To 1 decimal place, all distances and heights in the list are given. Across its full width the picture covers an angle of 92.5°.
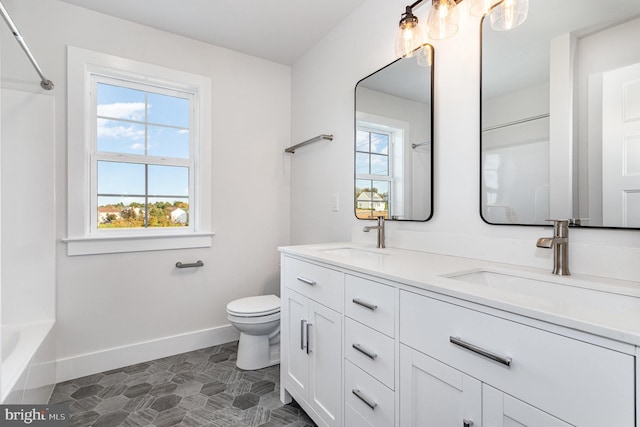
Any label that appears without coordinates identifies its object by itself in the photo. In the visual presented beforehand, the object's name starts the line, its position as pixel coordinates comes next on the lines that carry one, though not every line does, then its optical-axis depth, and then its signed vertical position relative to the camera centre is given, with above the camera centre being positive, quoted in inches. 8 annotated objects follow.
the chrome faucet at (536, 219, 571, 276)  40.0 -4.0
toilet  81.3 -31.9
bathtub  50.3 -27.6
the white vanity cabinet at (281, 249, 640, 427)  23.3 -15.1
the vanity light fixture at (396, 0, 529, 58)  46.1 +33.0
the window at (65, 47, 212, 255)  81.5 +17.3
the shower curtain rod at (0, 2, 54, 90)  54.2 +33.7
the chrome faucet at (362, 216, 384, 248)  69.9 -3.6
